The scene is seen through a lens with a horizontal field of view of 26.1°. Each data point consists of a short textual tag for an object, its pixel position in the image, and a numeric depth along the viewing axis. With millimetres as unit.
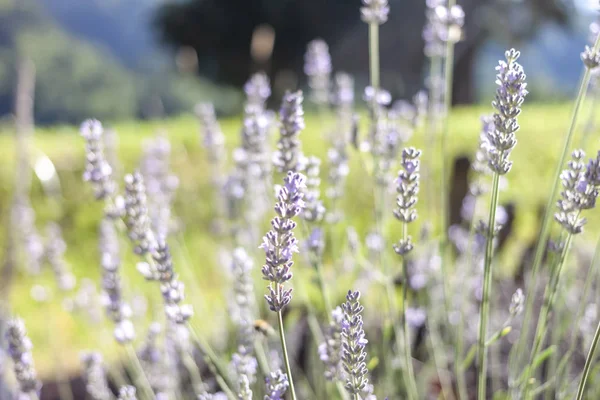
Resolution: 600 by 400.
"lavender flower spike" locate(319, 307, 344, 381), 599
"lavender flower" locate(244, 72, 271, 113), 939
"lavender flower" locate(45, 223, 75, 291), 969
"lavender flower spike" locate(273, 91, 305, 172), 610
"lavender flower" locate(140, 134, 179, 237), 1073
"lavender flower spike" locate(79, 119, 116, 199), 655
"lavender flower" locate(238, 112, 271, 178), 728
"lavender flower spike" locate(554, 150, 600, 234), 546
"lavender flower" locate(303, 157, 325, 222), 655
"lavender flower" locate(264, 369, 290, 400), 535
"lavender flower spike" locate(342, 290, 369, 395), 506
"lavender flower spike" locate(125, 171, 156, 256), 621
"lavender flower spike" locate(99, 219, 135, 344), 694
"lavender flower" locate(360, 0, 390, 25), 717
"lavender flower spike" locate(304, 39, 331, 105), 1008
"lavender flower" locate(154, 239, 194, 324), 606
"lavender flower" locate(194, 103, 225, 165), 919
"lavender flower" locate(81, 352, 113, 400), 733
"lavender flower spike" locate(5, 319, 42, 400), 629
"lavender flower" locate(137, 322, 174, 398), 838
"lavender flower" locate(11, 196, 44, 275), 2407
